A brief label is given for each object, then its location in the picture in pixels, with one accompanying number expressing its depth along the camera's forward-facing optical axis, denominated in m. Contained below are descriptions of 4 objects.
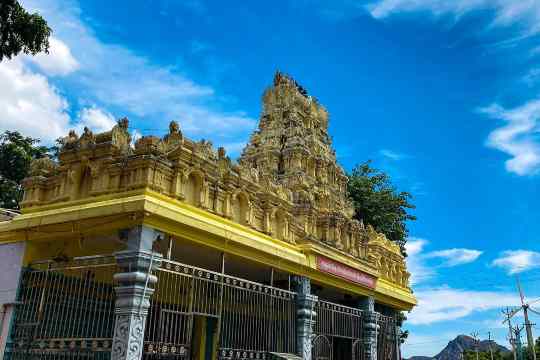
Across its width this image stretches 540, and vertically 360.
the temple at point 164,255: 9.45
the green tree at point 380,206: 29.58
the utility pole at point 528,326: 41.51
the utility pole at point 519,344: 40.15
